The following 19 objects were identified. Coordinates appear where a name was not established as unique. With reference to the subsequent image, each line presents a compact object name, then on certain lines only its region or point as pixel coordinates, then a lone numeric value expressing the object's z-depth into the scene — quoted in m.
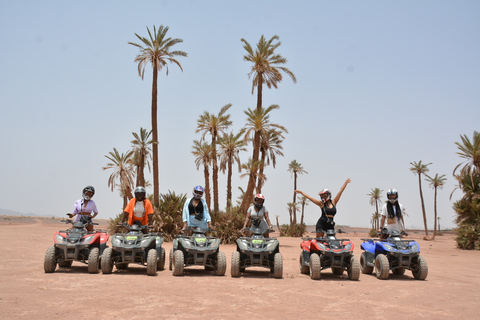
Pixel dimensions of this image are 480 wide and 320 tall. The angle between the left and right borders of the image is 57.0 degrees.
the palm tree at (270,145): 40.38
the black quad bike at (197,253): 10.95
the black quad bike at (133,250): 10.84
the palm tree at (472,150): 35.72
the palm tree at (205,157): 38.50
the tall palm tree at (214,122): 39.69
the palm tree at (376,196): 85.94
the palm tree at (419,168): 63.28
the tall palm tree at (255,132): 33.53
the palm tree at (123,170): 45.57
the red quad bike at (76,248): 10.87
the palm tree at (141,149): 42.65
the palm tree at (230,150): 36.78
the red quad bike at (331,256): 11.01
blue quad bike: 11.30
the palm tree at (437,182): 63.12
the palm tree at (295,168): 66.54
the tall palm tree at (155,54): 32.69
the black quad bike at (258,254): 11.05
